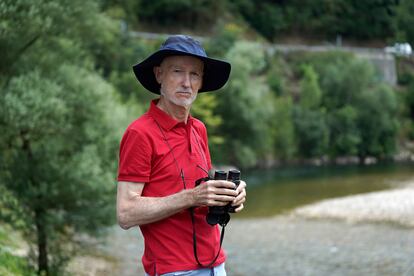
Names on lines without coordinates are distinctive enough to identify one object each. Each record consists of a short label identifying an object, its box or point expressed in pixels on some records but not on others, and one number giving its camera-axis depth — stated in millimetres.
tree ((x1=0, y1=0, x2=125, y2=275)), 11602
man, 2668
